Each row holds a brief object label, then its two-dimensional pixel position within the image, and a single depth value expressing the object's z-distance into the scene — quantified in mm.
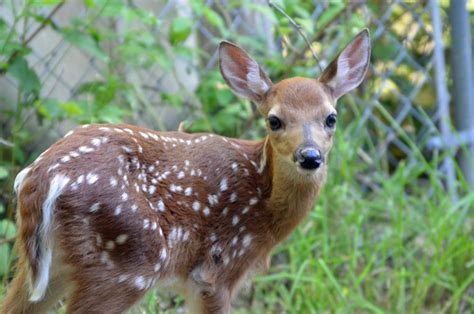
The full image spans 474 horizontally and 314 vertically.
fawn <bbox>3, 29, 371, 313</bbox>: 6613
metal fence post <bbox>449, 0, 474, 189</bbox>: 12234
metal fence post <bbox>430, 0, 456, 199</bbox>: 11992
